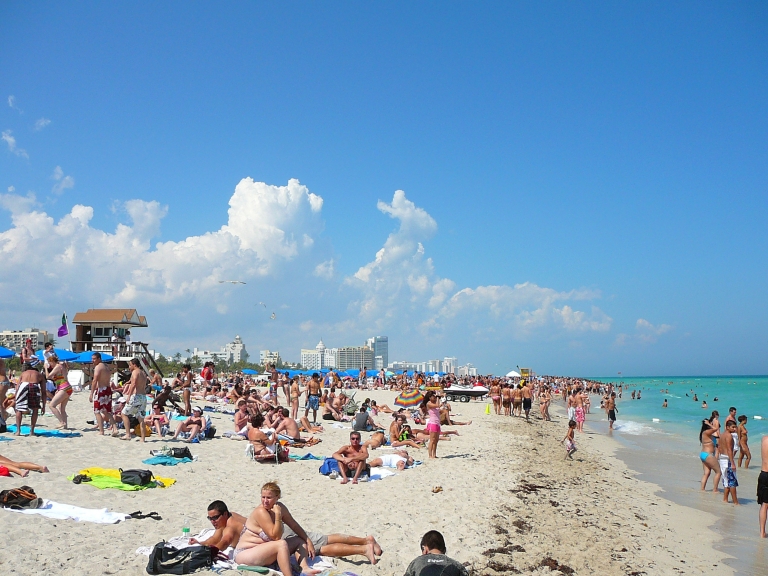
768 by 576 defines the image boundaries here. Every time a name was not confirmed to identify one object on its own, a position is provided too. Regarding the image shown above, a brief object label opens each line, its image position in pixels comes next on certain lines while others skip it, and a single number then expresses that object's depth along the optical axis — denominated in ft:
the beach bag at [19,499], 17.67
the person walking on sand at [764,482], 21.74
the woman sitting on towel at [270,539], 15.12
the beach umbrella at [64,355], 66.59
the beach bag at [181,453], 29.57
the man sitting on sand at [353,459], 27.63
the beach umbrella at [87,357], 69.05
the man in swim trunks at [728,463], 29.78
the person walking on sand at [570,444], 40.43
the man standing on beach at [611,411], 71.26
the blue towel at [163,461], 27.63
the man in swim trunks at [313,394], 49.11
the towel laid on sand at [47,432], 31.42
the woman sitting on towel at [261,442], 31.42
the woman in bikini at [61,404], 33.37
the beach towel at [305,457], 33.01
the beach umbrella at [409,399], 61.87
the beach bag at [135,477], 22.61
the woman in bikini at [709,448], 31.37
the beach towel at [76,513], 17.60
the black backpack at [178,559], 14.15
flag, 80.30
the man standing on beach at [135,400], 31.04
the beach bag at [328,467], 28.69
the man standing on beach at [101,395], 32.65
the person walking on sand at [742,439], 38.26
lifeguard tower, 78.33
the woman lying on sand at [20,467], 21.93
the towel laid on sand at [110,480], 22.13
